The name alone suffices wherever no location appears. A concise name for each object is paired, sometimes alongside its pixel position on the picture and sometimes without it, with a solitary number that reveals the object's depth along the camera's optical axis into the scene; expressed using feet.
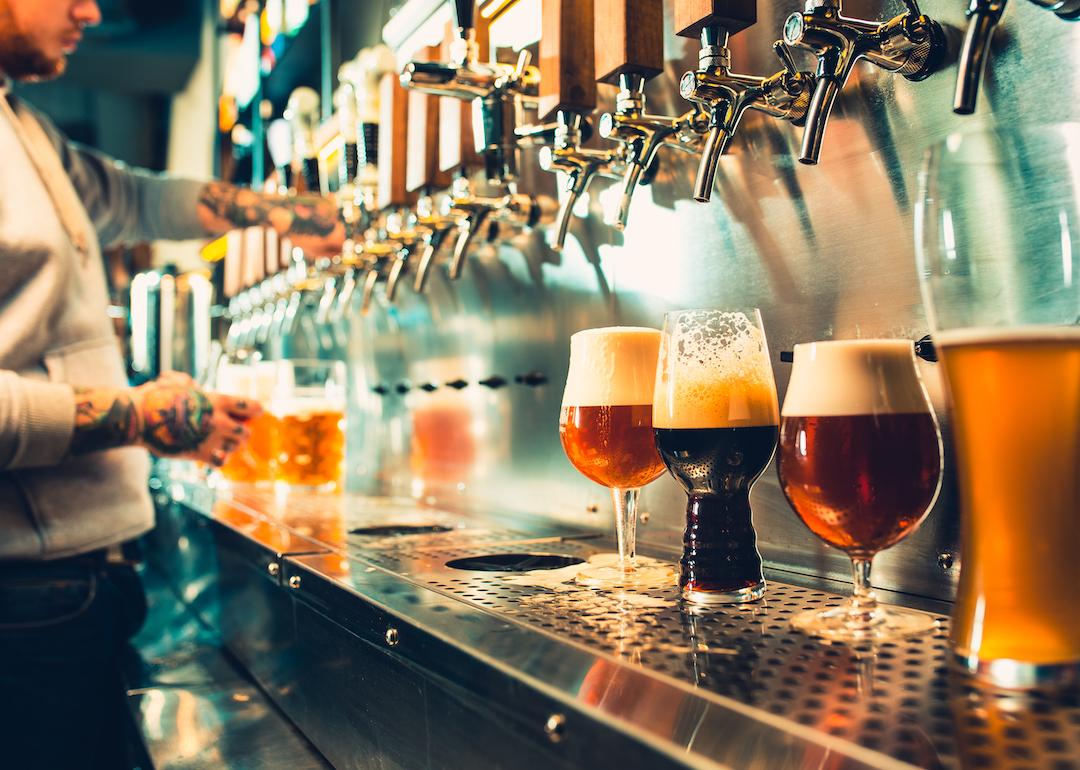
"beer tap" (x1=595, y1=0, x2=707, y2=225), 3.77
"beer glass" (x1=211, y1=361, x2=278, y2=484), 7.44
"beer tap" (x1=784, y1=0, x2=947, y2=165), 2.81
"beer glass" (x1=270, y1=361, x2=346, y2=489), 7.11
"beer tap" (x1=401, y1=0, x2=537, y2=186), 4.44
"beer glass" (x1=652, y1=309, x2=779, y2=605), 2.81
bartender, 4.99
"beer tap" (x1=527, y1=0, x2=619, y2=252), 4.19
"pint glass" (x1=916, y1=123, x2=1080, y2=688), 1.86
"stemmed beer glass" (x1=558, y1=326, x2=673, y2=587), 3.23
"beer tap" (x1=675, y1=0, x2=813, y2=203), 3.24
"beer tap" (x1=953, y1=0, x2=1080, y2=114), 2.17
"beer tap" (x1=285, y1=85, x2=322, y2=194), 8.34
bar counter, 1.65
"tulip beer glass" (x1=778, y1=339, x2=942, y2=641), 2.36
